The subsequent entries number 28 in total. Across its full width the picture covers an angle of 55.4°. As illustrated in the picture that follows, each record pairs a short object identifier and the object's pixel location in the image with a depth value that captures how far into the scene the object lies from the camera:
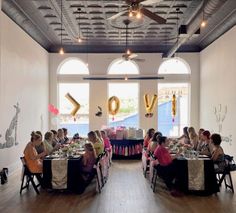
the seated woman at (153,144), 5.14
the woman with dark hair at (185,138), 6.36
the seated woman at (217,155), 4.27
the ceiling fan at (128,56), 6.35
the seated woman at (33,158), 4.24
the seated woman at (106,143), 6.15
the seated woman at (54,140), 5.68
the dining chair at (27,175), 4.18
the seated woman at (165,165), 4.29
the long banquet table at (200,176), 4.17
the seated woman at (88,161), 4.31
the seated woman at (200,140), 5.29
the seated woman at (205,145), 4.75
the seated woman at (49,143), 4.97
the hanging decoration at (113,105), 8.45
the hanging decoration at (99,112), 8.84
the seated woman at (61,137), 6.26
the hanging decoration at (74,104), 8.07
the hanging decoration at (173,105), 8.52
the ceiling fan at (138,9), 3.52
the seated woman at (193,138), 5.64
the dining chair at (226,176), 4.26
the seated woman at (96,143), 4.85
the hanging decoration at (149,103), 8.57
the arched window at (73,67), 9.03
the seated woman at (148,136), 6.08
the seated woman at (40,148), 4.69
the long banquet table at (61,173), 4.19
